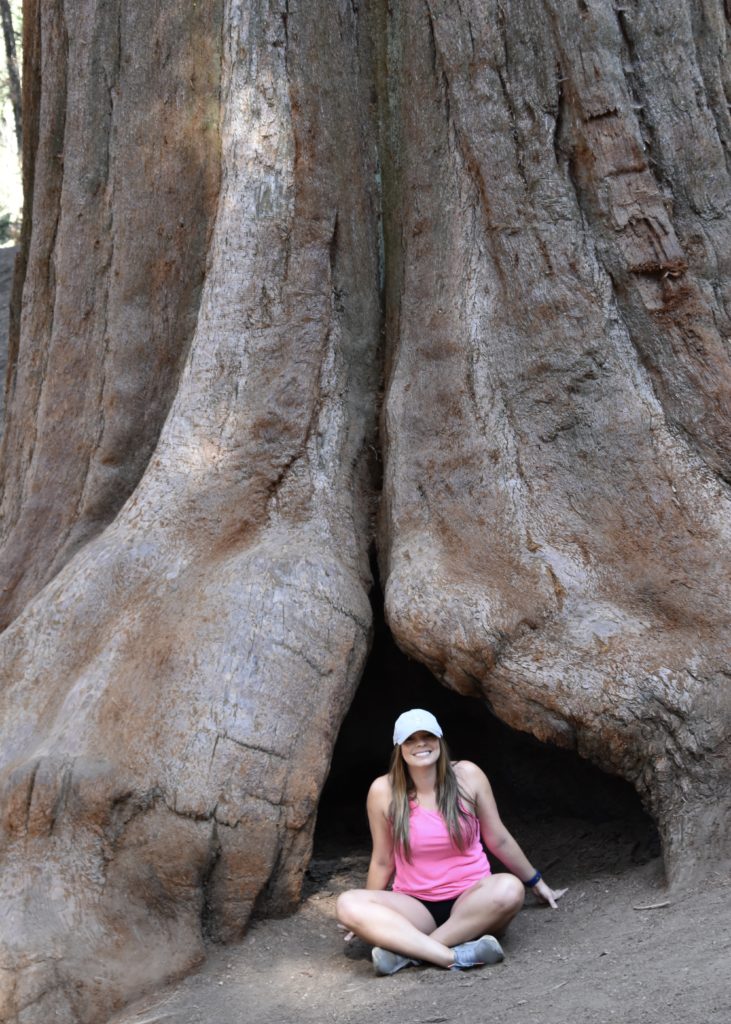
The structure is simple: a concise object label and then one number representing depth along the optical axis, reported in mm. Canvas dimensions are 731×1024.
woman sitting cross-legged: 3627
